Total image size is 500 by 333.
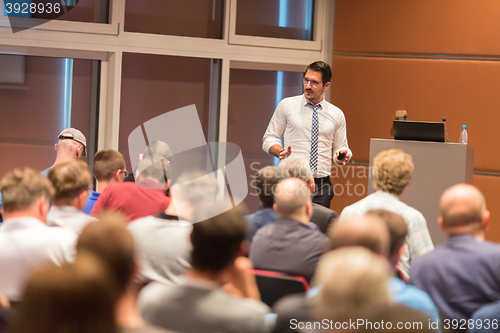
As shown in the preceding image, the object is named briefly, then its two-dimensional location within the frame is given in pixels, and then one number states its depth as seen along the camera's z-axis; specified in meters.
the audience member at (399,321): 1.77
